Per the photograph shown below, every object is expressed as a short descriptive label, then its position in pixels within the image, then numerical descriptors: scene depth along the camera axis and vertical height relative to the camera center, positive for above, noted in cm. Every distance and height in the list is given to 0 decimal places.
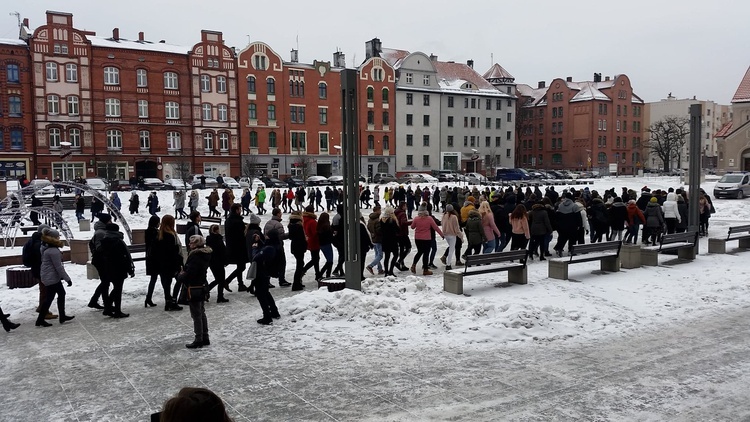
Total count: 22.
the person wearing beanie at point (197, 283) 838 -146
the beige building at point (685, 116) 10578 +1199
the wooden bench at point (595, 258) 1300 -183
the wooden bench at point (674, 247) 1470 -178
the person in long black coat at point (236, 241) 1216 -126
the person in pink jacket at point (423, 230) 1355 -118
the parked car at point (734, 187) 3756 -72
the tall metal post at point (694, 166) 1669 +28
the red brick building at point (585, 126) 8462 +751
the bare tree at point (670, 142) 8681 +509
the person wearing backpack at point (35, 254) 1010 -123
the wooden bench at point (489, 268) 1147 -183
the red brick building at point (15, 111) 5034 +599
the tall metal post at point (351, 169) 1123 +19
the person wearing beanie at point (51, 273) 960 -147
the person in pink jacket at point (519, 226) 1506 -123
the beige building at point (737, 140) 5797 +349
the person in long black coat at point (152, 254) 1059 -132
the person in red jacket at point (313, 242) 1314 -138
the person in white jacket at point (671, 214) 1889 -120
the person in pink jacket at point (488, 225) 1500 -120
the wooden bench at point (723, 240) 1680 -185
